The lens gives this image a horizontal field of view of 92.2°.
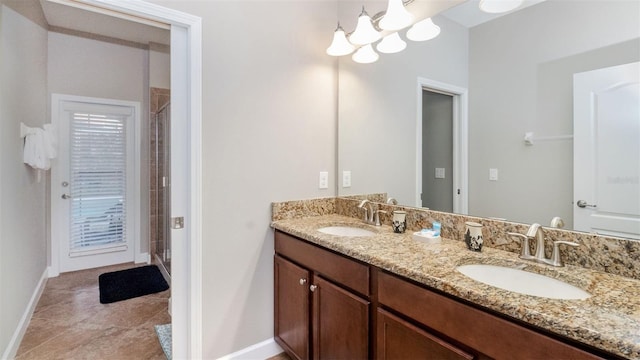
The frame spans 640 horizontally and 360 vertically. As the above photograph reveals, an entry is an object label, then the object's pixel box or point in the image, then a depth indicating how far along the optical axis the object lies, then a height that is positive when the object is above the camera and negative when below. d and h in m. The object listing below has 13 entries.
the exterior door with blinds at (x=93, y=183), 3.56 -0.05
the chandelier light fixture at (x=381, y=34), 1.66 +0.87
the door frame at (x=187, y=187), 1.69 -0.05
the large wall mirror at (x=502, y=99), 1.21 +0.40
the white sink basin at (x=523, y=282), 1.03 -0.38
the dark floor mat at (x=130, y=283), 2.95 -1.10
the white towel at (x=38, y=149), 2.48 +0.26
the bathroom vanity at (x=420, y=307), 0.76 -0.40
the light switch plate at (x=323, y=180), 2.20 -0.01
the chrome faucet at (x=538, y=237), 1.17 -0.22
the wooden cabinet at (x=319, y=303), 1.36 -0.63
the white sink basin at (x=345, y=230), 1.93 -0.33
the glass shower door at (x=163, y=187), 3.36 -0.10
